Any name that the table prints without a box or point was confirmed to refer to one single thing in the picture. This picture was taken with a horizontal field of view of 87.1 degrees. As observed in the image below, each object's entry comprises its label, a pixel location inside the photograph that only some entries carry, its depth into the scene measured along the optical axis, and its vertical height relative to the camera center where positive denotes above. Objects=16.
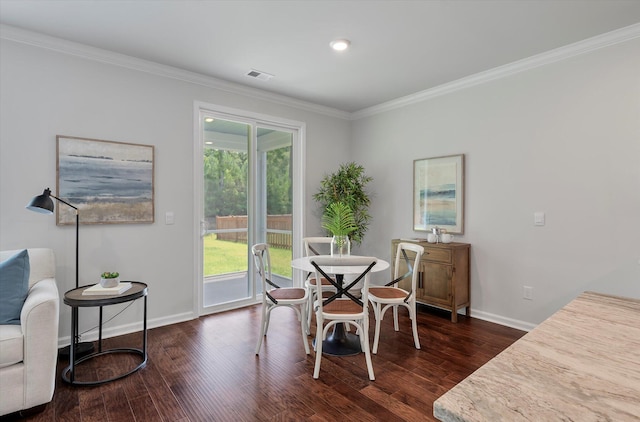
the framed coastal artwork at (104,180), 2.98 +0.27
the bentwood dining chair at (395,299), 2.87 -0.76
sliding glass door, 3.95 +0.09
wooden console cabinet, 3.59 -0.74
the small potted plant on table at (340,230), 3.22 -0.20
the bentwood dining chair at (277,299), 2.81 -0.76
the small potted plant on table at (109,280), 2.57 -0.55
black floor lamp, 2.42 +0.02
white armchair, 1.93 -0.87
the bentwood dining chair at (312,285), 3.03 -0.70
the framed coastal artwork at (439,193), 3.94 +0.20
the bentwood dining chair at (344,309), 2.44 -0.77
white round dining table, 2.72 -1.16
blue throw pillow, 2.15 -0.52
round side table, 2.38 -0.67
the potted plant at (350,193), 4.63 +0.23
